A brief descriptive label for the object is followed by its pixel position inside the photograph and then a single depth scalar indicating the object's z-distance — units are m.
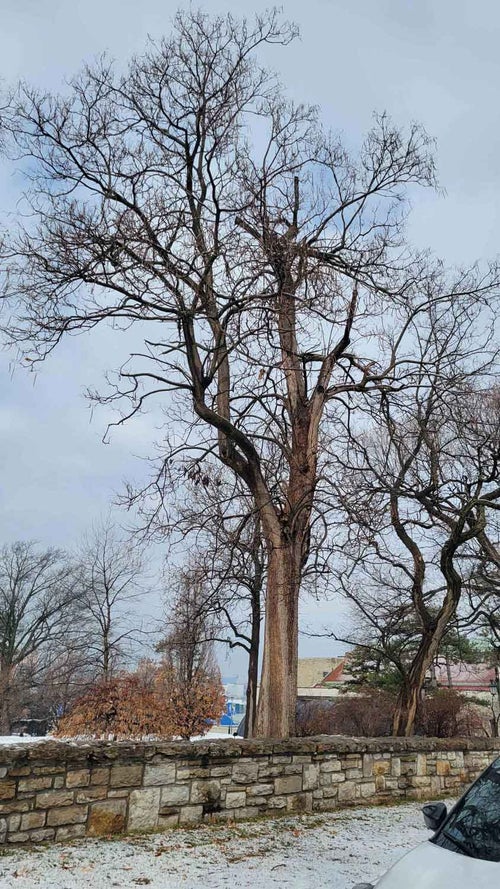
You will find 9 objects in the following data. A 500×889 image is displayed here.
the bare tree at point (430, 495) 9.96
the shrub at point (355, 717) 23.12
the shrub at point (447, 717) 21.33
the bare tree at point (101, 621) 30.78
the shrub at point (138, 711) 19.88
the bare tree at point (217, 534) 10.30
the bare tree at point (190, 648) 11.64
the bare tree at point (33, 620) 34.81
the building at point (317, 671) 54.81
